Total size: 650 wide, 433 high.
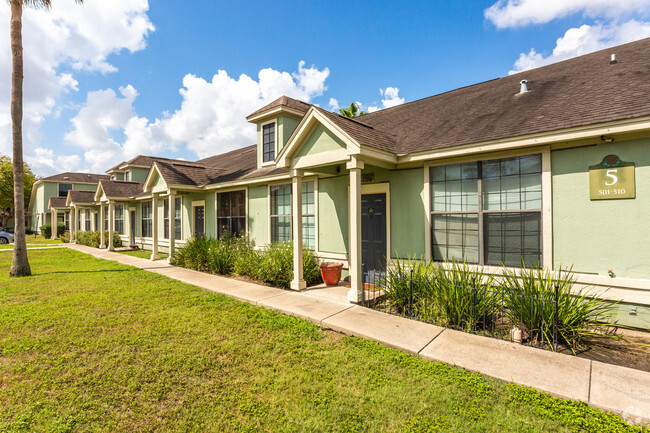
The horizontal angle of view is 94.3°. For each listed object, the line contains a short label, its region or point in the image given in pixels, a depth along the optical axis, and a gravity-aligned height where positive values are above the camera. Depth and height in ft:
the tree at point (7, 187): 124.47 +13.34
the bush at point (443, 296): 16.42 -4.74
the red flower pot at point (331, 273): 26.22 -5.02
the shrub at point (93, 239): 66.95 -5.11
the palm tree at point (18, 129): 32.94 +9.90
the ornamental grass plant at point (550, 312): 14.23 -4.86
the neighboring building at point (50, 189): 126.41 +12.53
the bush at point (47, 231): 101.30 -4.45
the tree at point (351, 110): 81.98 +28.92
